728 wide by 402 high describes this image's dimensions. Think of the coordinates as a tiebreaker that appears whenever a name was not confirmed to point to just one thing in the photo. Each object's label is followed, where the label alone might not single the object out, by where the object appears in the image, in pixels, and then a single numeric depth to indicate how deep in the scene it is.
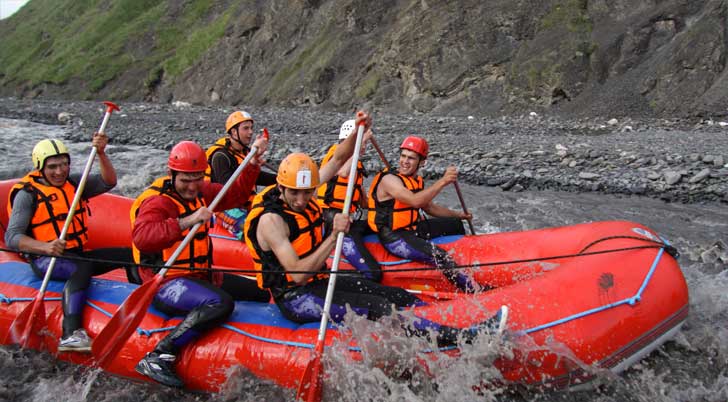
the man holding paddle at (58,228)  4.37
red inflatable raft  3.84
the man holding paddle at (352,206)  5.56
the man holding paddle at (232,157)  6.06
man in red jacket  3.97
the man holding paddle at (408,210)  5.48
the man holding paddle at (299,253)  3.83
